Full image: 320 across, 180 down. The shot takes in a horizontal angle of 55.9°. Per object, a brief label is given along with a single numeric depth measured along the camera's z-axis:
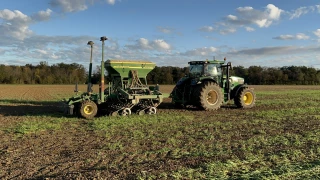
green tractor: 13.54
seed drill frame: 11.66
